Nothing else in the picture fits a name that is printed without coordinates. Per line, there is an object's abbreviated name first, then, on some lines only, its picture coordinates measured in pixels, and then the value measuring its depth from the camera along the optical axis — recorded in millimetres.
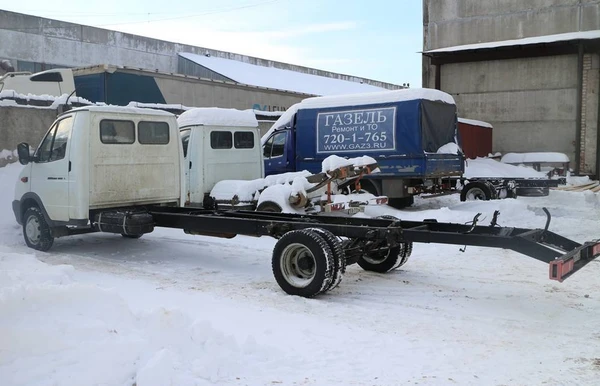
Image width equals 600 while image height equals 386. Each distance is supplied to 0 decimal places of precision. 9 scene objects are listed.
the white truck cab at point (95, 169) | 8336
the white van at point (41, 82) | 16812
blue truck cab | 13633
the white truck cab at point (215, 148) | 11523
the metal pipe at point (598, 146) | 24234
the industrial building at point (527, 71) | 24453
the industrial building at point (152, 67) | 19891
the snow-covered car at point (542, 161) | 24047
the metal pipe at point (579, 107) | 24391
